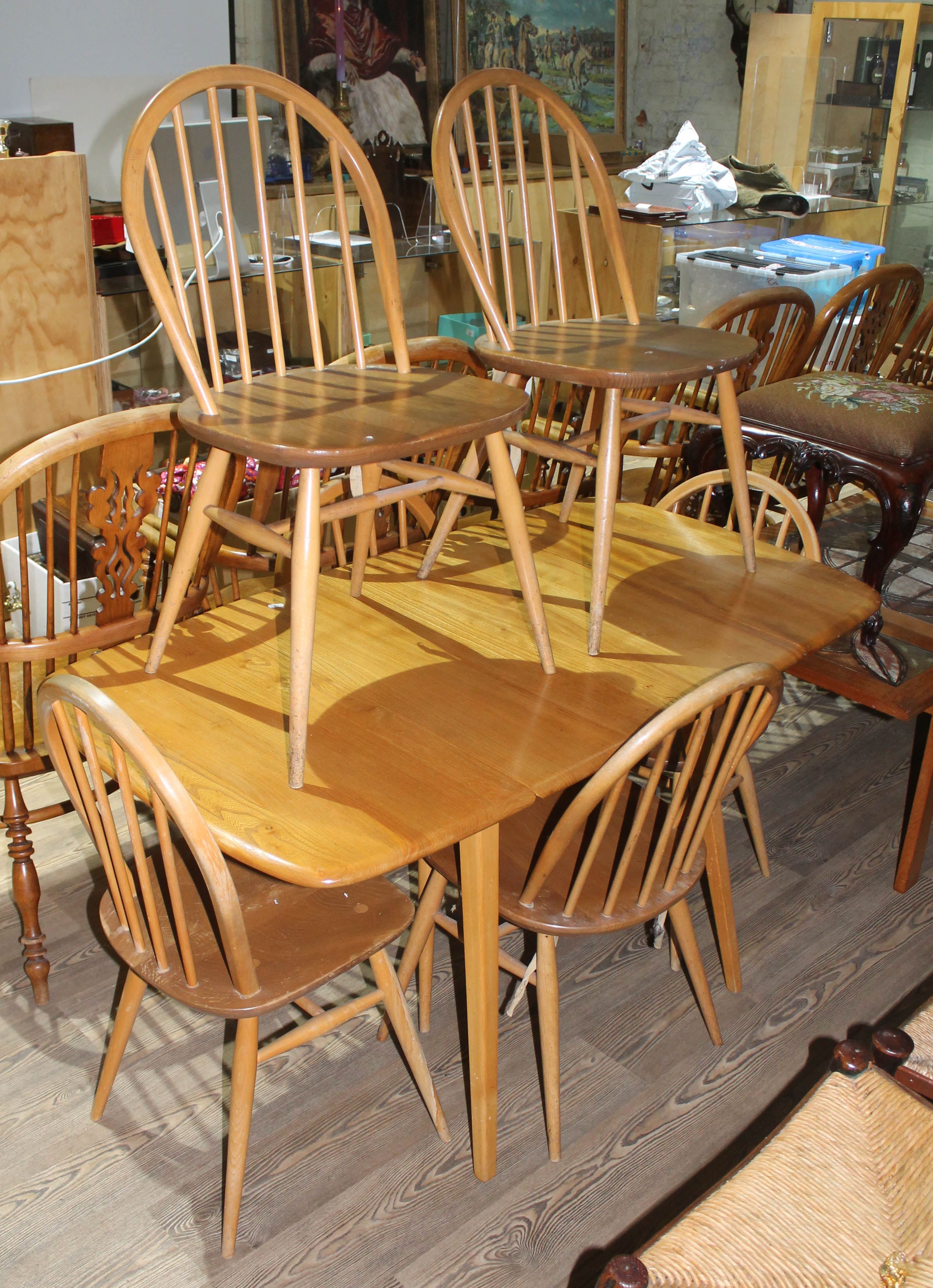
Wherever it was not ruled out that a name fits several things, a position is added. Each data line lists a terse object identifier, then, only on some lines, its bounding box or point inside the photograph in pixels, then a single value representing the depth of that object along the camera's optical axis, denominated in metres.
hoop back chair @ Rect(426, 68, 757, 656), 1.67
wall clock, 5.84
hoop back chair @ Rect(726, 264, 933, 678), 2.33
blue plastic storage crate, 3.58
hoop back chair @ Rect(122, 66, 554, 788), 1.34
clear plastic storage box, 3.38
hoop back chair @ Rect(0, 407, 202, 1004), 1.62
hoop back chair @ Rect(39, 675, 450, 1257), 1.22
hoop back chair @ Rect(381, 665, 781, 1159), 1.38
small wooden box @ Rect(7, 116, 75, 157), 3.10
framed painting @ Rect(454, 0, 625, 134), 5.71
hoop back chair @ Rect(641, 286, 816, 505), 2.75
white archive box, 2.29
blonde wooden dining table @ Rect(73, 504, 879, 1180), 1.31
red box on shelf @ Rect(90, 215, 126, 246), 2.97
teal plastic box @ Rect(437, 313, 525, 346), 3.13
